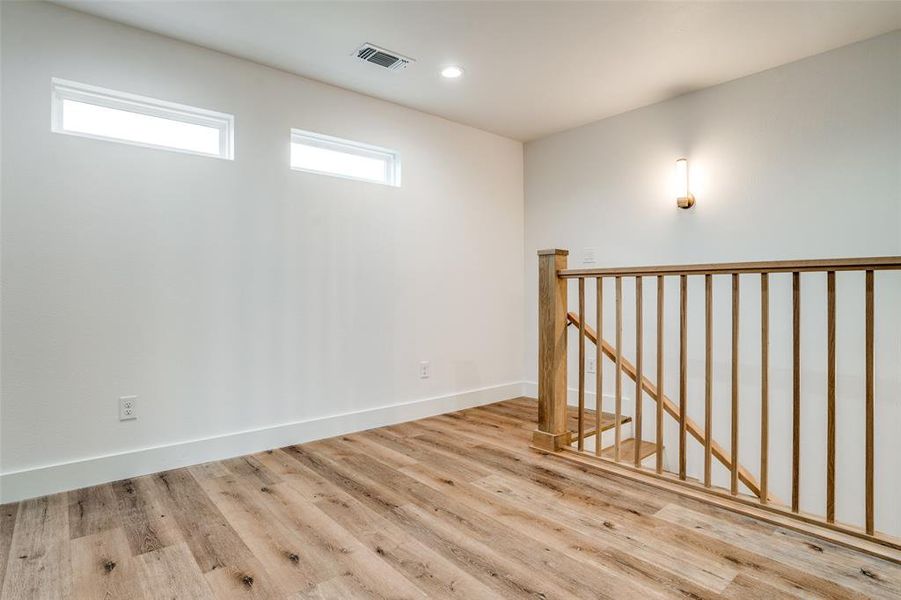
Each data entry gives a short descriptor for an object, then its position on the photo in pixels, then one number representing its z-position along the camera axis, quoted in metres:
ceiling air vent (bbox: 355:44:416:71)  2.74
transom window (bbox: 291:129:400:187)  3.20
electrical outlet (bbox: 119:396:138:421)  2.48
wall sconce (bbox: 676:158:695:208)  3.37
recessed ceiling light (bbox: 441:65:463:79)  2.98
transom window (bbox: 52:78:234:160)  2.42
